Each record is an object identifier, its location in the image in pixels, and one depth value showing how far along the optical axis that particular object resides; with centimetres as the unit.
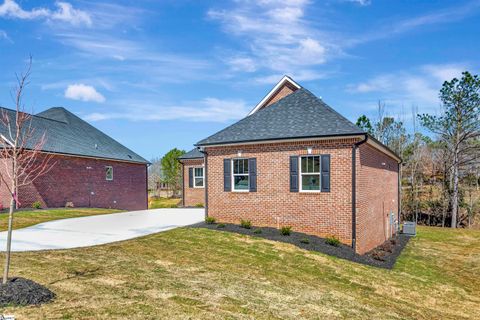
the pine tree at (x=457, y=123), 2205
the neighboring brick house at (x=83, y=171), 2000
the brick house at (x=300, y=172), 1116
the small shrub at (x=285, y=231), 1136
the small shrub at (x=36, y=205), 1856
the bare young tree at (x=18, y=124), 498
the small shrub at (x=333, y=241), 1085
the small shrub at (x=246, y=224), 1230
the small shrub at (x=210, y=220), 1309
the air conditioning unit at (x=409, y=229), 1833
